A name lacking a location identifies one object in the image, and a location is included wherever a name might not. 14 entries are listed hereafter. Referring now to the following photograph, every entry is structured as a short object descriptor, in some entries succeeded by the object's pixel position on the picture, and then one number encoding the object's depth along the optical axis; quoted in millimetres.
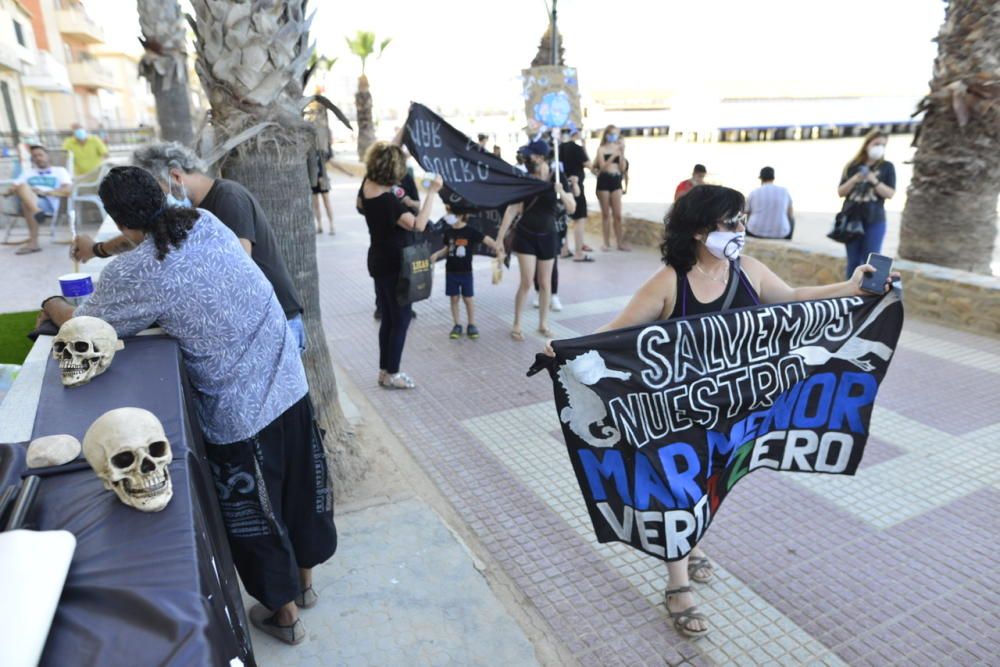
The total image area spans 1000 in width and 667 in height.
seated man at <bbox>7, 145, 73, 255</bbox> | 10336
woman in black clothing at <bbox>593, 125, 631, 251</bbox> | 10602
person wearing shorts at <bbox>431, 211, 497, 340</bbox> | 6777
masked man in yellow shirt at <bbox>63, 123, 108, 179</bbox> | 11883
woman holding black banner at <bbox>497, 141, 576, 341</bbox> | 6617
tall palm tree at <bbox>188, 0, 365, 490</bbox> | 3547
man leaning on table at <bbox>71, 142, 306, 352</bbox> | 2793
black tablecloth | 1060
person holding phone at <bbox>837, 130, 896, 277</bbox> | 7324
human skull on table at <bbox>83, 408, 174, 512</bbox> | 1375
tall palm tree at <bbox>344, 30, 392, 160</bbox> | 30672
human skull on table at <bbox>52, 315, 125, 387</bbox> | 1900
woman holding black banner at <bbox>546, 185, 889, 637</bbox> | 2832
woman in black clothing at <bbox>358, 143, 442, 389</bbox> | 4910
